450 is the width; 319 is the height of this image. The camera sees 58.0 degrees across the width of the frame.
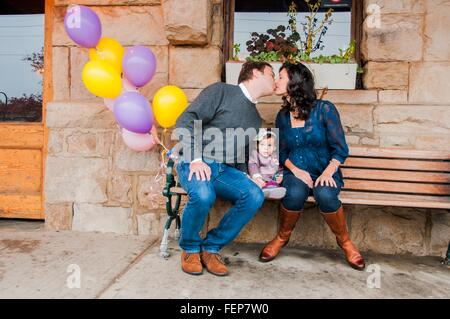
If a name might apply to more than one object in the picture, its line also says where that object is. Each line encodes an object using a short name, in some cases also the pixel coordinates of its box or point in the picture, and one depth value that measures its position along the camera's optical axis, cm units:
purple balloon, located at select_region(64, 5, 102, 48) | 276
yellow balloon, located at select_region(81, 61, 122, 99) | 278
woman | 271
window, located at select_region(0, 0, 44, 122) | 381
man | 253
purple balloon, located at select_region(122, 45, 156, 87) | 284
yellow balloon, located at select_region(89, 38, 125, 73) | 296
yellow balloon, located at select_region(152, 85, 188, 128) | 282
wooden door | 368
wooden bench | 283
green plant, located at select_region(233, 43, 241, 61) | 346
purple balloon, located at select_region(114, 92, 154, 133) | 276
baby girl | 285
